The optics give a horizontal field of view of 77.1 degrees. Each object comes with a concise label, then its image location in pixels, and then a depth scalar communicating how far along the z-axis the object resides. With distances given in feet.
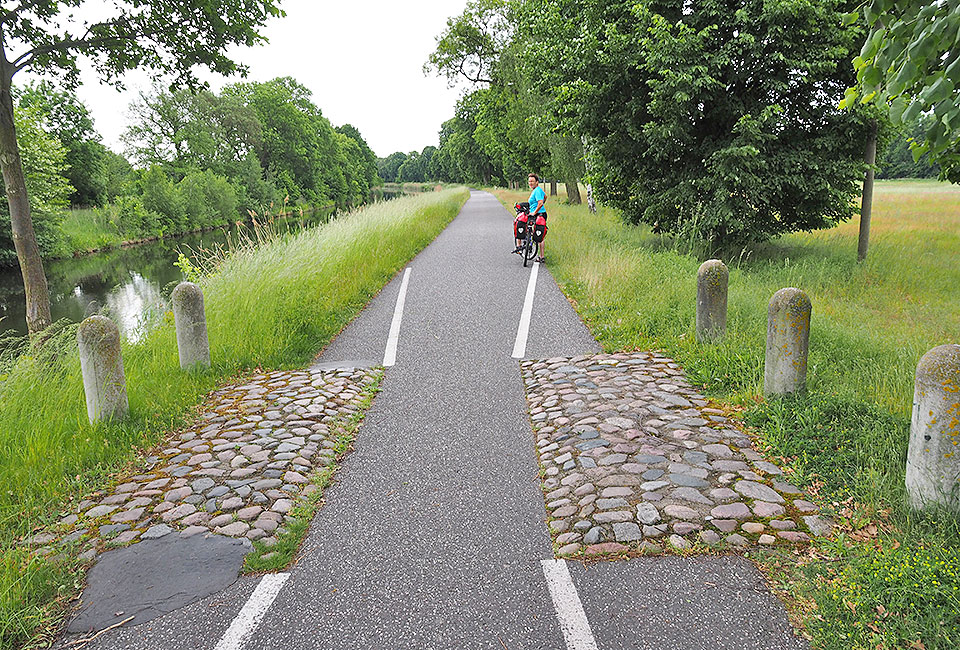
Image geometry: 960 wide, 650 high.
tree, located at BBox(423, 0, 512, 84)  106.93
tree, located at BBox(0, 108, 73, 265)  85.05
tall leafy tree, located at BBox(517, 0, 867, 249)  35.45
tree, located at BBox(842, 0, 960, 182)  10.31
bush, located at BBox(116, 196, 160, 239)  121.70
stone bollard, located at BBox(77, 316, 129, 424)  16.46
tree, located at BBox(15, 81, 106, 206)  147.64
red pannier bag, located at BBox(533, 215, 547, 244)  45.56
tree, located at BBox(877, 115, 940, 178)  265.67
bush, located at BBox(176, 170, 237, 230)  140.26
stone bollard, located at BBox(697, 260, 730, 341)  22.45
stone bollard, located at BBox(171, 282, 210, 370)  21.30
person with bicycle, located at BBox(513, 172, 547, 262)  44.16
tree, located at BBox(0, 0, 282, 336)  31.71
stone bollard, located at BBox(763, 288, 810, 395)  16.55
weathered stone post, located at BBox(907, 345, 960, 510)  10.89
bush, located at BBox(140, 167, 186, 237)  128.88
